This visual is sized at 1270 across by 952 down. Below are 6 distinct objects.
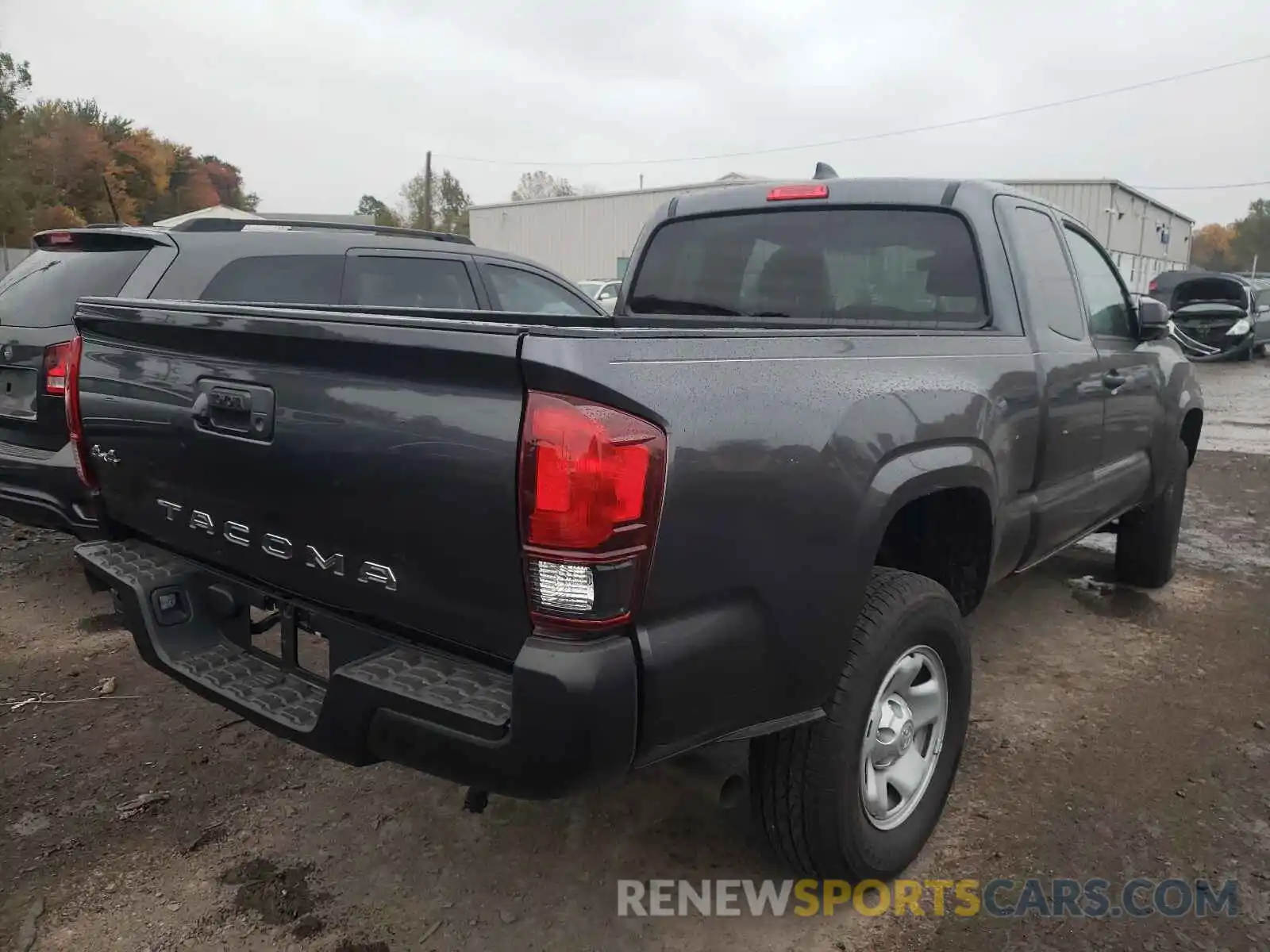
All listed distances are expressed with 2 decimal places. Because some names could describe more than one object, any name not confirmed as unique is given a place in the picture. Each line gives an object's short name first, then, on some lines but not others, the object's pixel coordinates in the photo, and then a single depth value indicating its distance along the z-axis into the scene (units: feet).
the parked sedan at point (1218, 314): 60.44
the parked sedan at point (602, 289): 65.59
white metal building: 94.12
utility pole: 151.43
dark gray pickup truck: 5.48
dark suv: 13.70
